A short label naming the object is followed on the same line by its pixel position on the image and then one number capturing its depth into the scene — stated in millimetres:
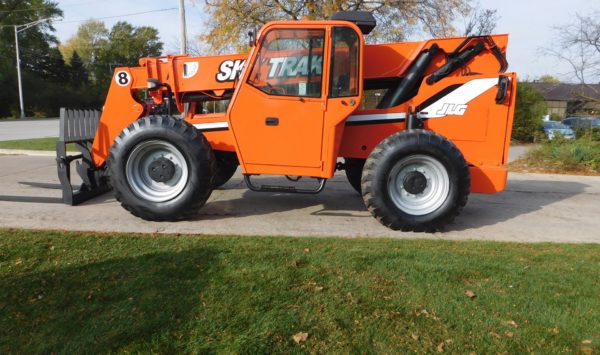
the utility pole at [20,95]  39781
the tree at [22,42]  44881
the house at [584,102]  14703
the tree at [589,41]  15461
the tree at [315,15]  17359
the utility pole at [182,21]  15900
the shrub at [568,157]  11969
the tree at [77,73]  59469
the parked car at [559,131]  14039
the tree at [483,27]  18541
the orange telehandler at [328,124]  5527
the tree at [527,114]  18656
